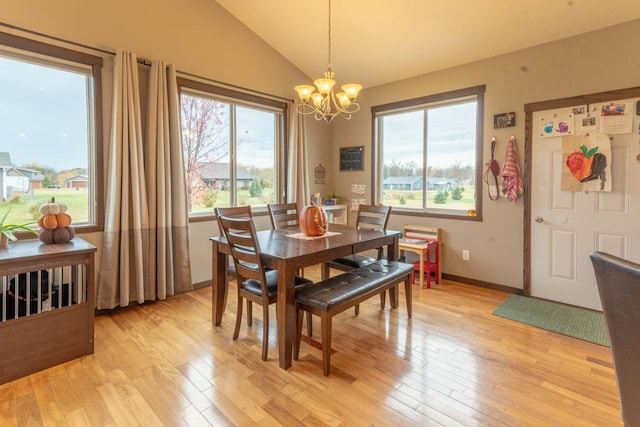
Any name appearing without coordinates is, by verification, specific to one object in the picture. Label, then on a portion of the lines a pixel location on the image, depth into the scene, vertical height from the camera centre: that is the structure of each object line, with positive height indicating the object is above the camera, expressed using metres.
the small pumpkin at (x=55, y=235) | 2.33 -0.19
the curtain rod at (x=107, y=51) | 2.49 +1.39
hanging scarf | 3.38 +0.37
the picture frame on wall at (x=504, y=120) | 3.42 +0.94
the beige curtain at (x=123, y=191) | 2.88 +0.16
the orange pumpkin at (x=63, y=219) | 2.38 -0.07
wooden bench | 2.03 -0.56
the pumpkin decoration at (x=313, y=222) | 2.70 -0.11
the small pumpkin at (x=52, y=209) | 2.36 +0.00
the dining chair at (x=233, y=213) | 2.69 -0.04
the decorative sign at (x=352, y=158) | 4.73 +0.75
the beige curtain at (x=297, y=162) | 4.37 +0.63
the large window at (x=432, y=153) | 3.78 +0.71
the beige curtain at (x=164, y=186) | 3.14 +0.23
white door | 2.86 -0.11
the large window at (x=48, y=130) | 2.58 +0.66
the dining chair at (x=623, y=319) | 0.91 -0.32
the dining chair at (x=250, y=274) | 2.14 -0.45
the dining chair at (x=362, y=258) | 3.01 -0.47
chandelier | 2.54 +0.93
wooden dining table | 2.06 -0.31
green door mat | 2.59 -0.95
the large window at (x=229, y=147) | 3.63 +0.76
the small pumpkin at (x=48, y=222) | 2.33 -0.09
